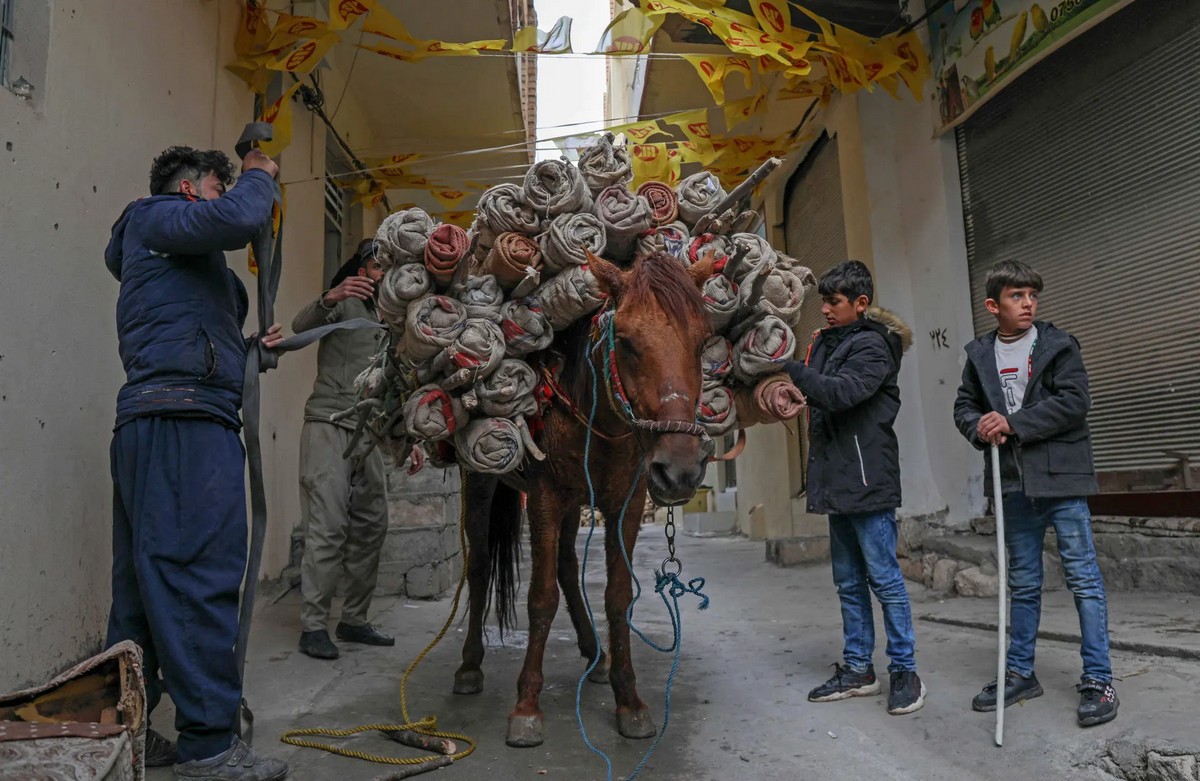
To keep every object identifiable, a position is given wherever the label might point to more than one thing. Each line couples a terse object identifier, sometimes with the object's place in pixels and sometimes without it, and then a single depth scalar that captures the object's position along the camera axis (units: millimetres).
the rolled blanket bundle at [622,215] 2922
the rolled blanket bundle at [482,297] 2893
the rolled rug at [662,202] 3170
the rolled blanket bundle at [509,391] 2789
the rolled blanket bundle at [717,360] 2939
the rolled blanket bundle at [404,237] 2904
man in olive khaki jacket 4180
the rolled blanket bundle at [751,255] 2967
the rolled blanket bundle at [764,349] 2859
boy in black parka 3088
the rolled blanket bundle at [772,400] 2824
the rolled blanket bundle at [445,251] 2834
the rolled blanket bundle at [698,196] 3184
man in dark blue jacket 2338
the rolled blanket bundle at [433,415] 2766
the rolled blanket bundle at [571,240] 2791
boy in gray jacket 2801
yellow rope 2660
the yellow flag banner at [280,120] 5188
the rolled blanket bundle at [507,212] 2938
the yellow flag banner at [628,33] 6051
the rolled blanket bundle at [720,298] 2877
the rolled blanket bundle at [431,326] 2756
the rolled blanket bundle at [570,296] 2770
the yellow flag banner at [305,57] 5109
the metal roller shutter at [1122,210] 4438
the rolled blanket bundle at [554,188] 2896
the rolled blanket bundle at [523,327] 2900
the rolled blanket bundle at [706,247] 2996
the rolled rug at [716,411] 2877
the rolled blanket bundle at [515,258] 2875
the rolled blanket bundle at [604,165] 3072
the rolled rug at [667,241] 3023
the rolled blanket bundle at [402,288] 2846
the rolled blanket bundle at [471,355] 2717
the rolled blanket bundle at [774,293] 2902
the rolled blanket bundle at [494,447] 2742
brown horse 2393
